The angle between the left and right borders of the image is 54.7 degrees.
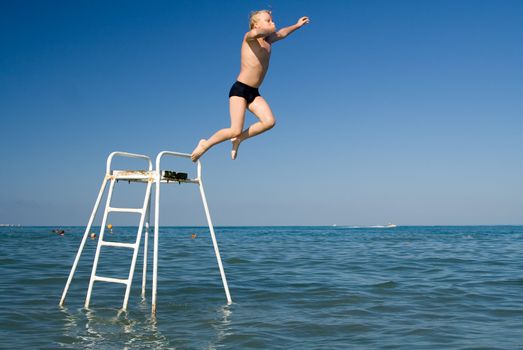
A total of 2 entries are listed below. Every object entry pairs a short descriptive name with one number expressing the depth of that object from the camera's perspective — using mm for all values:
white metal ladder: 6672
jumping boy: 6230
